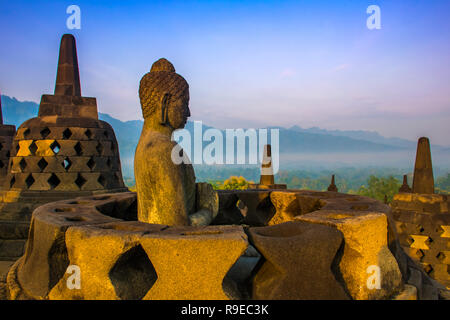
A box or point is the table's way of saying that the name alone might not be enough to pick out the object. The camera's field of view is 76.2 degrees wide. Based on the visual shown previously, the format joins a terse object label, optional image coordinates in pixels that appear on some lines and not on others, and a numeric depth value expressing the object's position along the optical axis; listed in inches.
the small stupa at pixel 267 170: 484.4
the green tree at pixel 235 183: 702.3
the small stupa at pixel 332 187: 522.0
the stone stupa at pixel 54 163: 231.5
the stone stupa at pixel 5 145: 302.0
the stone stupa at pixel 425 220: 254.4
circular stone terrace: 62.7
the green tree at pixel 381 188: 1115.5
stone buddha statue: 95.1
